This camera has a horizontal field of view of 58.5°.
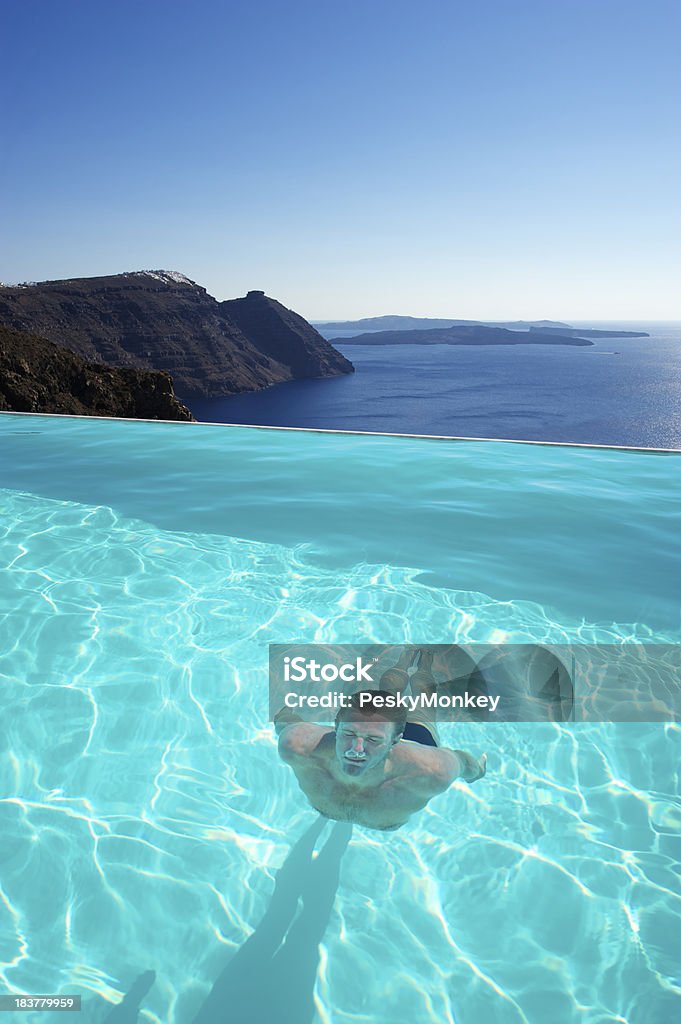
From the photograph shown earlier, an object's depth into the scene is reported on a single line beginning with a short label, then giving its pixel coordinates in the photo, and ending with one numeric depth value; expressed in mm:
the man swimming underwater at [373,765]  2570
